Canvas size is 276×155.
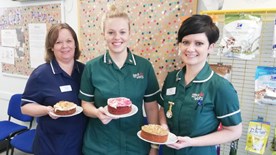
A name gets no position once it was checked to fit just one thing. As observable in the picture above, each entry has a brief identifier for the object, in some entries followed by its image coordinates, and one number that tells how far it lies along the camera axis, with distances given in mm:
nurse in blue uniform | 1587
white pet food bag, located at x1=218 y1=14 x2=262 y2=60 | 1405
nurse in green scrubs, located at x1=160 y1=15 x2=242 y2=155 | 1108
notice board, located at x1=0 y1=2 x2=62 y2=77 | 2732
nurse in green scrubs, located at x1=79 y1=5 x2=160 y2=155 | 1316
